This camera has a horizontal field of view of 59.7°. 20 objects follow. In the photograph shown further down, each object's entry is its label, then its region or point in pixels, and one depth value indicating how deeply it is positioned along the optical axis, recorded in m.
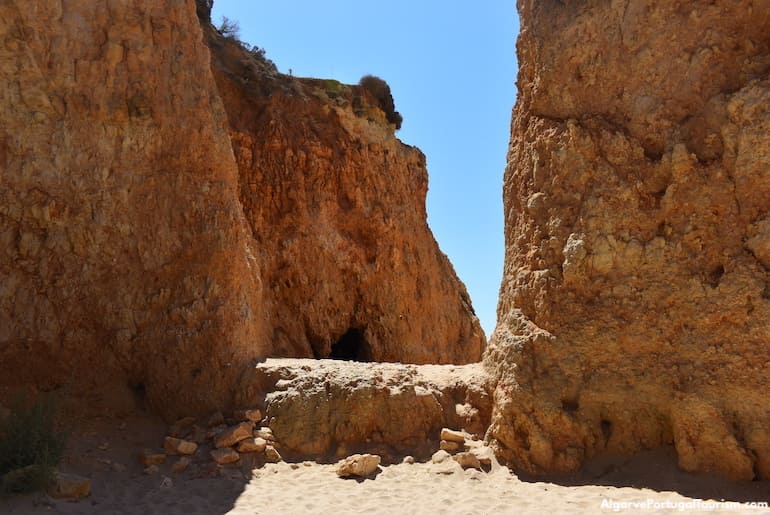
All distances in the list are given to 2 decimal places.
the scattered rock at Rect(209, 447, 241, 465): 7.21
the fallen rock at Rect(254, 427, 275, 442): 7.65
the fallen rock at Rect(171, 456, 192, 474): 7.06
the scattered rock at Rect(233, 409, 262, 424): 7.81
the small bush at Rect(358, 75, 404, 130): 16.81
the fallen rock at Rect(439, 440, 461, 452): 7.40
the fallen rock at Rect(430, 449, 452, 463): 7.25
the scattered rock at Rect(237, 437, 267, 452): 7.43
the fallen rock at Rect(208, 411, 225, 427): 7.81
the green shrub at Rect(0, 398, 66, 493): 5.94
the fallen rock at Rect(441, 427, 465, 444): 7.48
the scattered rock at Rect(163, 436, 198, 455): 7.36
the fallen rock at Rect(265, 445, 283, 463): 7.45
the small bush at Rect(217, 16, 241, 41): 14.98
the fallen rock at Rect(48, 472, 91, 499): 6.05
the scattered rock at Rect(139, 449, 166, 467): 7.15
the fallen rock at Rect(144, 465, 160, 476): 6.95
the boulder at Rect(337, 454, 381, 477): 7.03
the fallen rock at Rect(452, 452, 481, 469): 7.00
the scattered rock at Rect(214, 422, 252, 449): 7.43
